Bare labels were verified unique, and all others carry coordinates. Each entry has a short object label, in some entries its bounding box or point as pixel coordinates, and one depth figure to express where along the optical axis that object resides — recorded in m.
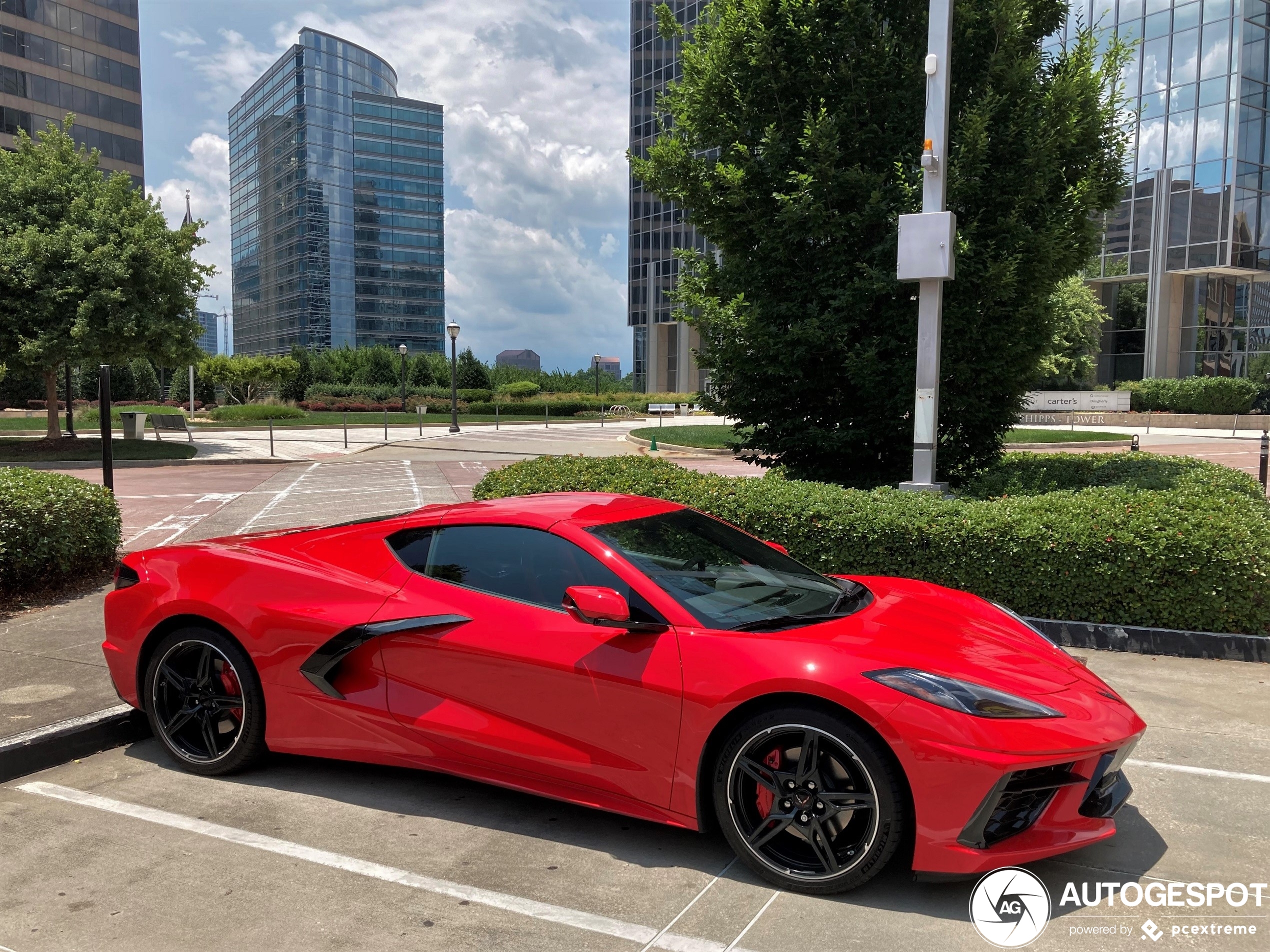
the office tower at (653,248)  80.38
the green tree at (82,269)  23.31
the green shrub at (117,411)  37.75
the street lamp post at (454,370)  37.41
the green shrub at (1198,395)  45.38
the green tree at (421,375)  64.12
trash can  27.42
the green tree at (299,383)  56.53
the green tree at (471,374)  63.25
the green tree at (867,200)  9.32
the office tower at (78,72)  61.22
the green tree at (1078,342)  48.16
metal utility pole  8.34
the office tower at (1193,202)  46.44
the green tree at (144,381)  57.16
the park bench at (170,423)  30.75
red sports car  3.10
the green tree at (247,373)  52.41
